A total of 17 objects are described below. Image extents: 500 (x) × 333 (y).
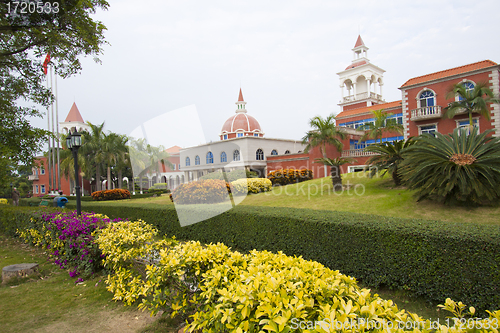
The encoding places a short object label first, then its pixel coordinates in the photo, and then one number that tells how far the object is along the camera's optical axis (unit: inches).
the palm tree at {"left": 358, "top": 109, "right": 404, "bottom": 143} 908.6
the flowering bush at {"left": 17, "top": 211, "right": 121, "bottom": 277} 231.1
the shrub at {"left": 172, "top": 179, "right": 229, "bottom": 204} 429.4
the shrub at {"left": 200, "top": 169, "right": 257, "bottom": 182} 483.6
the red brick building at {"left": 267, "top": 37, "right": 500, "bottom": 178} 797.9
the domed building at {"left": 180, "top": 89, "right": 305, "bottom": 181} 1440.7
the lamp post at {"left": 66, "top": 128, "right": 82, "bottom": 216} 368.2
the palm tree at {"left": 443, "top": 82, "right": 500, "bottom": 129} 741.3
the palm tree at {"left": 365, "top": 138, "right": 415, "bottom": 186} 449.7
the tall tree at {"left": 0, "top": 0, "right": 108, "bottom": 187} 375.6
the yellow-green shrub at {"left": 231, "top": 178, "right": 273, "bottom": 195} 597.1
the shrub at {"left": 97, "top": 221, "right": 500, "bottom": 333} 76.4
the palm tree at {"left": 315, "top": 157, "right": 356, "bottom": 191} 540.6
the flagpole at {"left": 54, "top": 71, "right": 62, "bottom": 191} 1263.4
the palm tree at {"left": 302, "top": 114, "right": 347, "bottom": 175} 907.4
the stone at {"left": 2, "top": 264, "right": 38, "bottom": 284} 225.9
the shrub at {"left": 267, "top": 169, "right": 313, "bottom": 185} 847.1
